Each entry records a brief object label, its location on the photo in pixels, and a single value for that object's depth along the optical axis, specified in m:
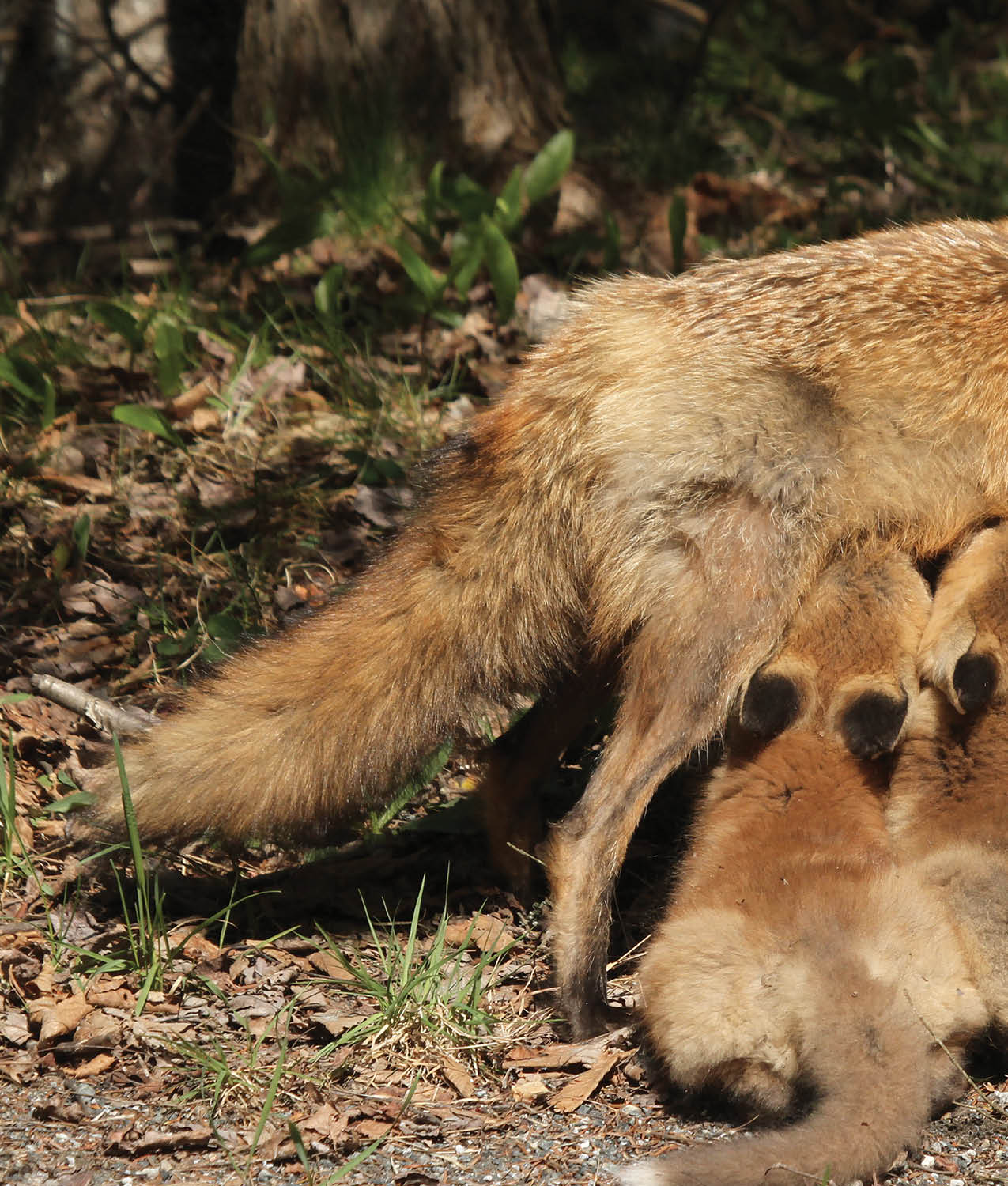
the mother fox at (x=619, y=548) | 8.35
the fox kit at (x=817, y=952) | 6.52
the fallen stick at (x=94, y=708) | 9.70
